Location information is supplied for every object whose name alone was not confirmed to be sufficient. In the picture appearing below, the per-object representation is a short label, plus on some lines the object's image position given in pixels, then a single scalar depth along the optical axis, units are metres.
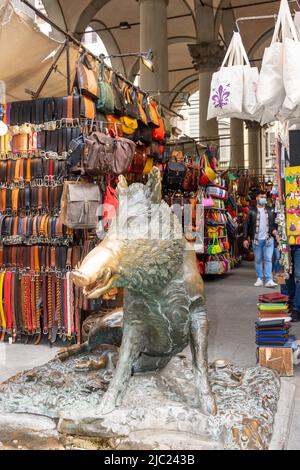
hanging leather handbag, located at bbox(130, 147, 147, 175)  7.29
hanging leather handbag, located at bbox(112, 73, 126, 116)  6.66
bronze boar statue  2.56
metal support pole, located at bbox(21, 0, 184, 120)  6.01
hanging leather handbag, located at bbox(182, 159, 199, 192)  9.70
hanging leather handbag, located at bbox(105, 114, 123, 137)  6.50
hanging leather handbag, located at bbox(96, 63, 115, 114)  6.26
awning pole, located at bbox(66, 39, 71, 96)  6.49
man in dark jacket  10.56
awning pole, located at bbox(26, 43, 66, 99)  6.79
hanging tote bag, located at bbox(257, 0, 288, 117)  4.48
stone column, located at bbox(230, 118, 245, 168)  22.20
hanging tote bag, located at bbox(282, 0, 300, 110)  4.24
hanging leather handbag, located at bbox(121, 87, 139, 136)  6.88
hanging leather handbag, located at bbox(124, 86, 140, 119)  6.88
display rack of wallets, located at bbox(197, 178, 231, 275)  11.57
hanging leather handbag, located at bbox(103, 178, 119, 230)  5.87
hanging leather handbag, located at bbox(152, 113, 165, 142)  7.85
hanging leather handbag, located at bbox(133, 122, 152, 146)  7.40
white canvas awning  6.28
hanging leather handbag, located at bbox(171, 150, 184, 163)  9.34
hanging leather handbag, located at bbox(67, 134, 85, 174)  5.69
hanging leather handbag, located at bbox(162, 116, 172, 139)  8.69
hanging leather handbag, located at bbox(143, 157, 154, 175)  7.69
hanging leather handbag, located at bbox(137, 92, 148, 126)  7.20
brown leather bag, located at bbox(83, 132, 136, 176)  5.69
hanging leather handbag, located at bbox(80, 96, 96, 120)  6.00
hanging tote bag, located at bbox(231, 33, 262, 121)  4.84
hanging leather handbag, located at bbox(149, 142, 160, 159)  7.89
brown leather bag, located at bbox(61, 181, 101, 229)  5.70
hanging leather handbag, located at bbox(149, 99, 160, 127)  7.53
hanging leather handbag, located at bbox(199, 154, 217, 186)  10.78
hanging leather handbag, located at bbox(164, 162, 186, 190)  9.04
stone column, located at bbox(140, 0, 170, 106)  13.09
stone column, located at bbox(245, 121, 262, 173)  25.55
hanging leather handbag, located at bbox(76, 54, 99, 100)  5.91
